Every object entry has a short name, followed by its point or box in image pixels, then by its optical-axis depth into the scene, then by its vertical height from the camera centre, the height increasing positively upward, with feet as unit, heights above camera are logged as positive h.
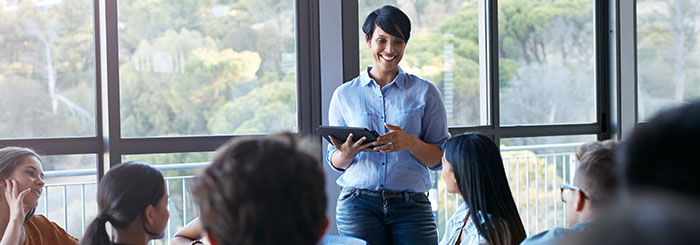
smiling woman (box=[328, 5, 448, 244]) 8.28 -0.40
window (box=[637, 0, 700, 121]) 14.24 +1.44
